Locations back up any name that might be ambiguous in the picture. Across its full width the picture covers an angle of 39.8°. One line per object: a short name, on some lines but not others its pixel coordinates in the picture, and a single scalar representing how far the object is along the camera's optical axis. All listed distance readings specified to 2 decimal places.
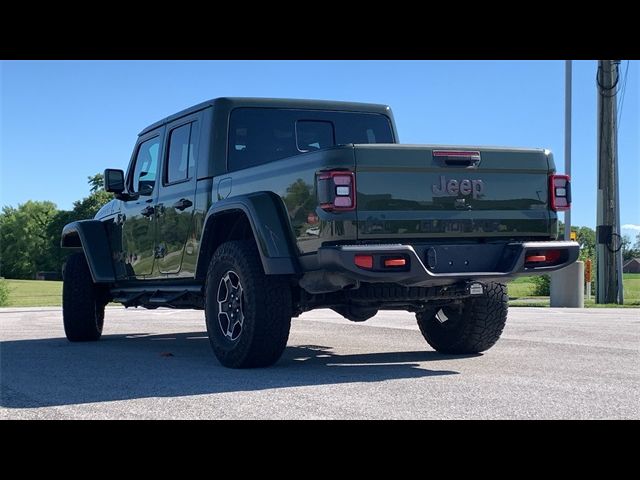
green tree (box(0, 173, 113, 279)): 89.56
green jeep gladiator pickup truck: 5.96
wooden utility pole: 20.30
